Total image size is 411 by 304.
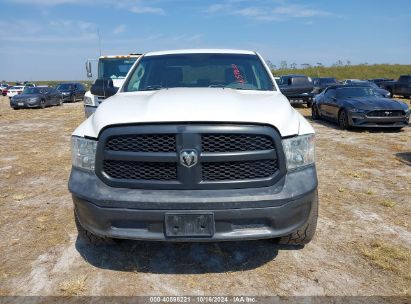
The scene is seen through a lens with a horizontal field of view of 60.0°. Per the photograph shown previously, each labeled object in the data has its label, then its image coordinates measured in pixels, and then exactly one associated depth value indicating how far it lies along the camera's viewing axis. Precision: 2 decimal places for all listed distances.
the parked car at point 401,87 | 23.55
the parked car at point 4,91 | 39.92
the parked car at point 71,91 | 26.91
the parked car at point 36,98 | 21.52
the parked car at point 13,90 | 37.25
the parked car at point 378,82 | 27.23
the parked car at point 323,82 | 26.36
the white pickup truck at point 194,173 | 2.63
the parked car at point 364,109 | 10.16
